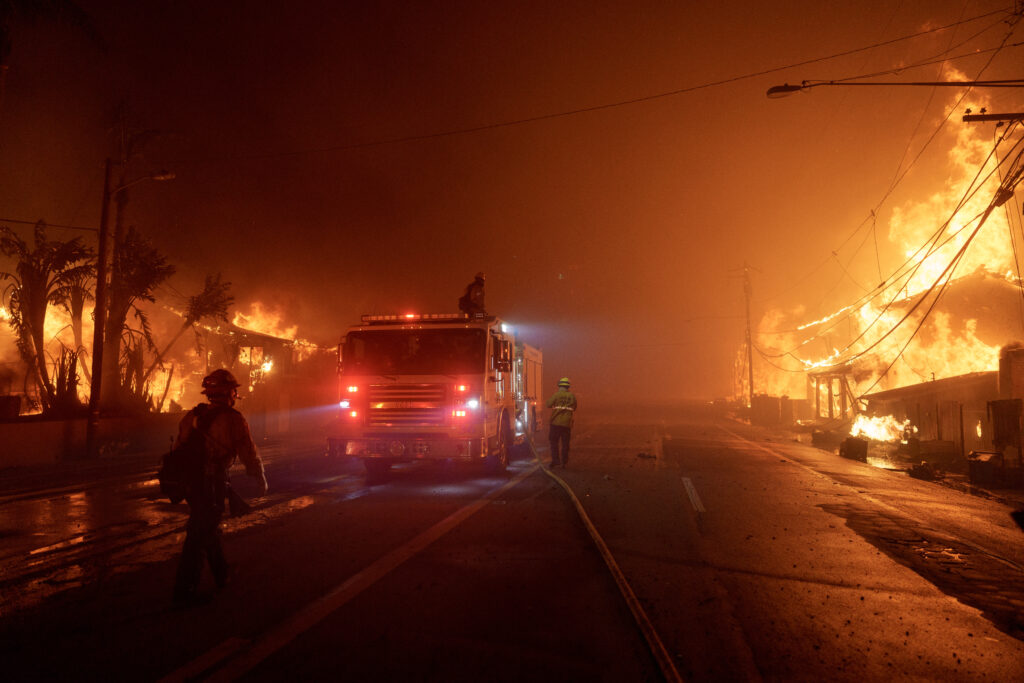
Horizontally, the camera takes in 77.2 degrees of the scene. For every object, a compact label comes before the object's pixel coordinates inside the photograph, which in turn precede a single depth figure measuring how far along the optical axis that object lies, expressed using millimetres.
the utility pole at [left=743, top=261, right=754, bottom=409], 43906
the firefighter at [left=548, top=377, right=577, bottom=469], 13750
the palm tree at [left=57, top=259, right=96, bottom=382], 21688
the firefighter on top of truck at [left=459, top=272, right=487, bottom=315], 12820
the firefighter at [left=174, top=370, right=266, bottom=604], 4914
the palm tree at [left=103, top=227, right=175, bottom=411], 22781
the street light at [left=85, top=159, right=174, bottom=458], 18234
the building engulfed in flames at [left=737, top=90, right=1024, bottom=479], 21109
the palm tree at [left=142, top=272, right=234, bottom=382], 25141
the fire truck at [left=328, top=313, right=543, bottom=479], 11375
